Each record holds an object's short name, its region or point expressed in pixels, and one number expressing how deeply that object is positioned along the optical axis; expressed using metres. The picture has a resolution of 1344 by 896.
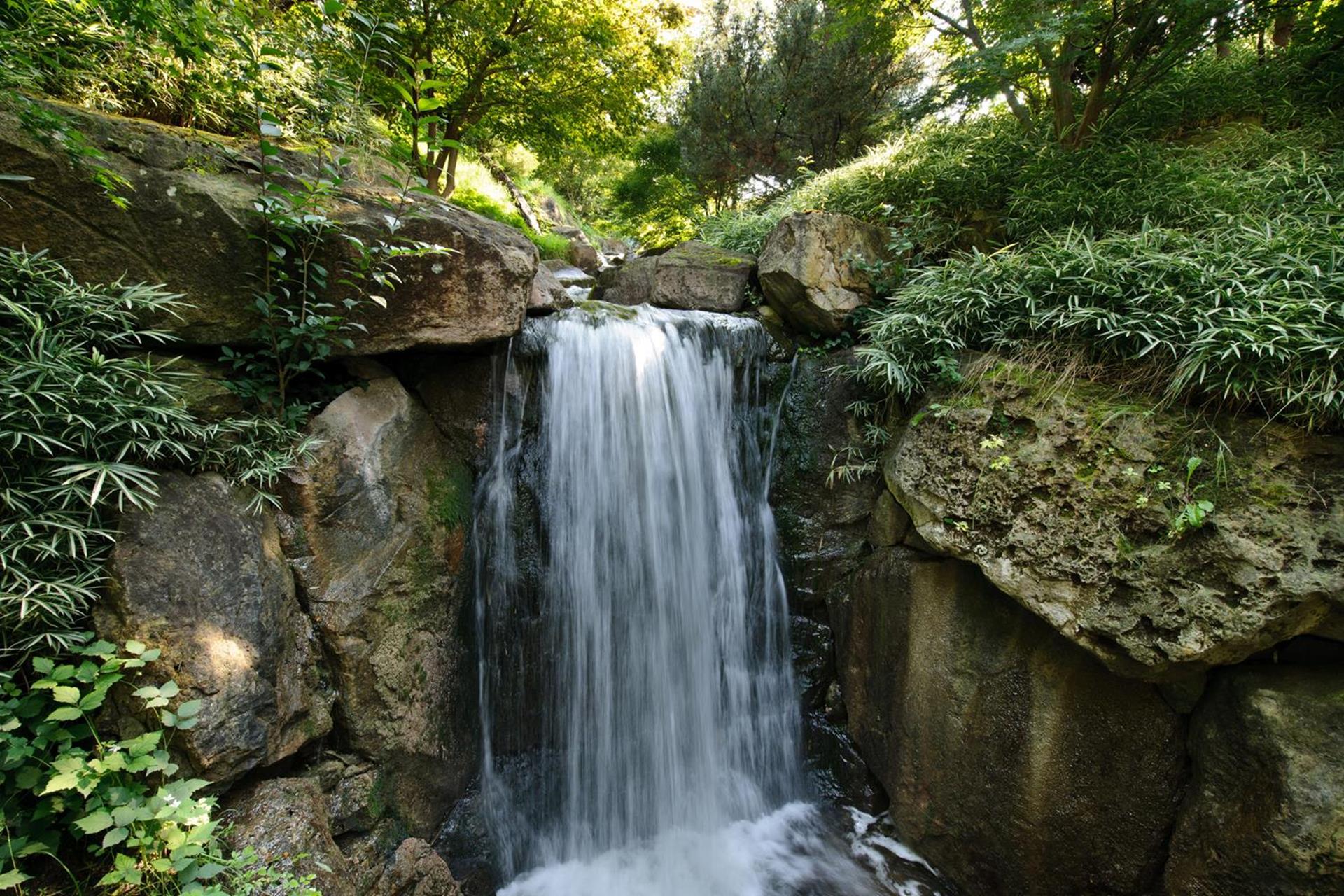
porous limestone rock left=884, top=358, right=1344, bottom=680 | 2.54
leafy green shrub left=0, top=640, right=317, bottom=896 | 1.89
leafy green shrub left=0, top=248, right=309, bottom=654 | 2.06
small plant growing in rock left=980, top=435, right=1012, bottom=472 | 3.29
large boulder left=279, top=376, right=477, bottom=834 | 3.03
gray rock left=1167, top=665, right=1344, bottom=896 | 2.36
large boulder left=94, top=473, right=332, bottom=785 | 2.28
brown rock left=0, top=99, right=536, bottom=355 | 2.39
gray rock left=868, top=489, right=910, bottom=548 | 3.93
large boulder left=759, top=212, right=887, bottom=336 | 4.75
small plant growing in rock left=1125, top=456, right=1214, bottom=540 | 2.67
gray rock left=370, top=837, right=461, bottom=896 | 2.98
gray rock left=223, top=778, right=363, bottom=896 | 2.37
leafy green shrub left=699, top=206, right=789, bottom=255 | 6.30
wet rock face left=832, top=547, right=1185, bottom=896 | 3.01
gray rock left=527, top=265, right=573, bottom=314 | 4.29
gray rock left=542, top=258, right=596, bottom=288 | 6.77
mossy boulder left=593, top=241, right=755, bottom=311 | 5.48
